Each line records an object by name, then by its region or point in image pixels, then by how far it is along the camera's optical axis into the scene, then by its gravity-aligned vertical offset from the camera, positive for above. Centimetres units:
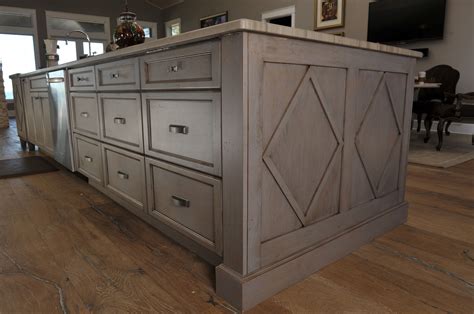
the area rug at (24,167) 272 -60
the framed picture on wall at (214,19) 754 +172
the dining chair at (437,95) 385 +1
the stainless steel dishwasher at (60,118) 243 -16
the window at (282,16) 619 +150
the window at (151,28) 929 +182
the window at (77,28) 823 +161
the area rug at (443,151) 306 -57
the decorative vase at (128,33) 194 +35
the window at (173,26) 902 +184
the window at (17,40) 785 +129
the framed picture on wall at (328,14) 547 +132
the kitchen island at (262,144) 99 -17
